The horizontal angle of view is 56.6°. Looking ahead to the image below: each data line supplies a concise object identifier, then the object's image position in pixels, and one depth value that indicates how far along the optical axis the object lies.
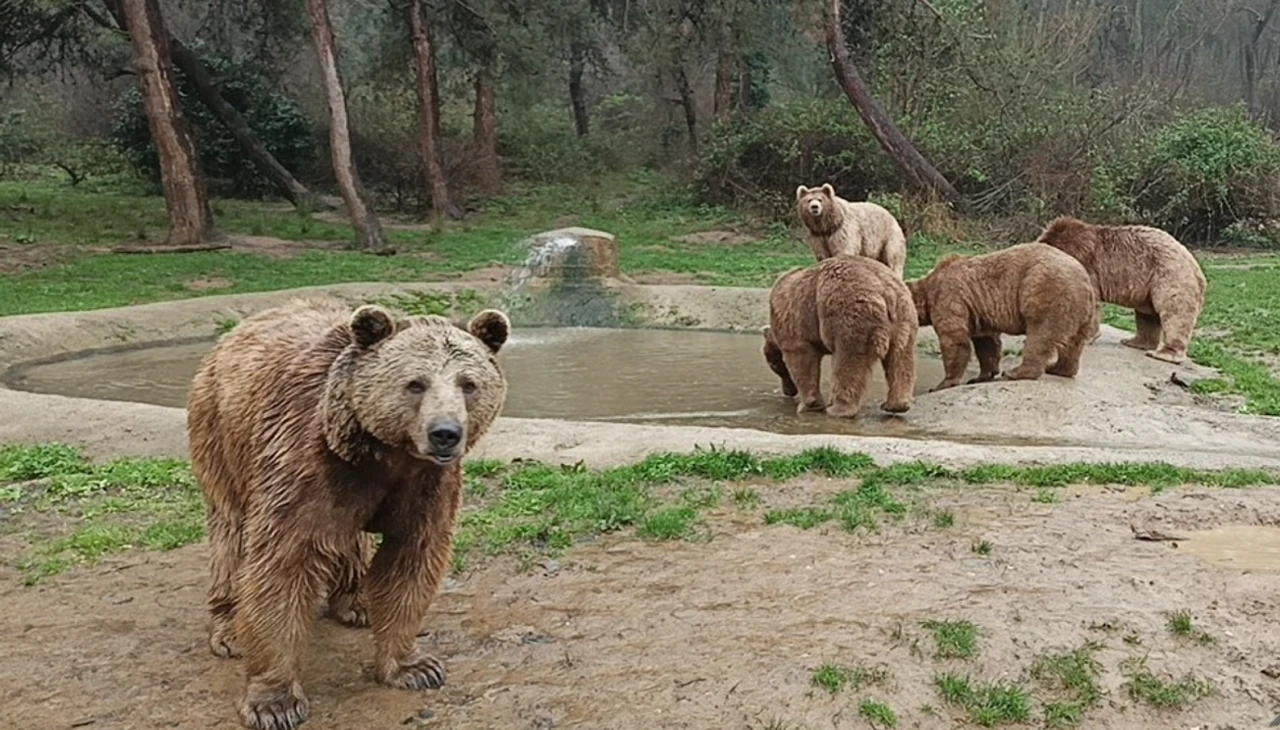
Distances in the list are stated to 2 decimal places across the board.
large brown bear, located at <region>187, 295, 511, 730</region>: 3.77
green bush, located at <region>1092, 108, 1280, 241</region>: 23.45
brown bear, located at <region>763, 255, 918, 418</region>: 9.32
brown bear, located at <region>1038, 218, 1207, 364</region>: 11.42
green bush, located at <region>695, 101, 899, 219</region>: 27.77
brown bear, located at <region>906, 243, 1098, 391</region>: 10.08
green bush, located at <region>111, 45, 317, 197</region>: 29.95
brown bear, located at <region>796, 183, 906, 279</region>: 14.35
